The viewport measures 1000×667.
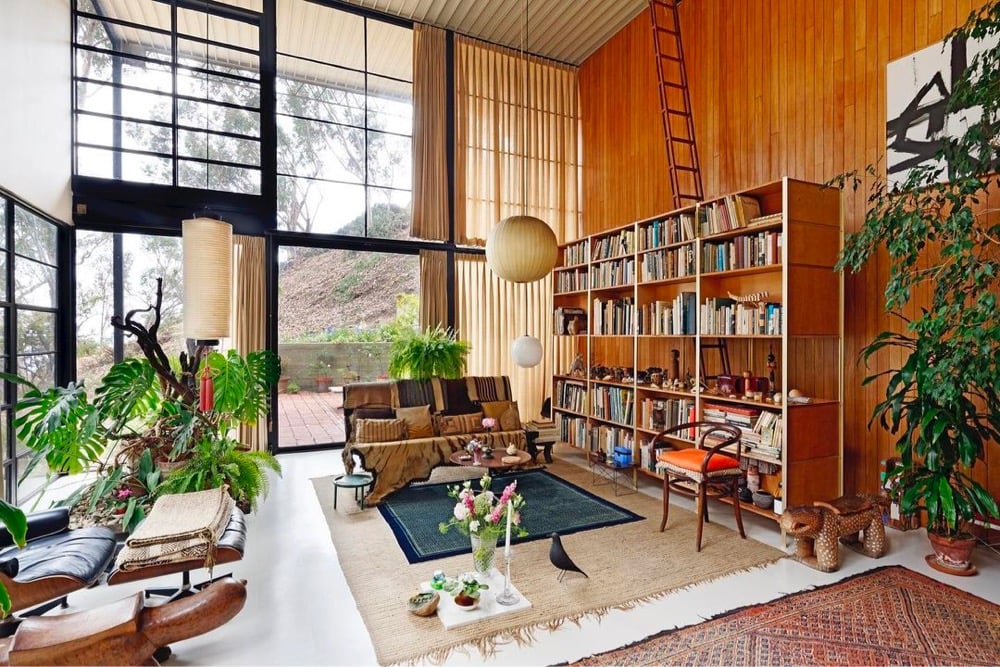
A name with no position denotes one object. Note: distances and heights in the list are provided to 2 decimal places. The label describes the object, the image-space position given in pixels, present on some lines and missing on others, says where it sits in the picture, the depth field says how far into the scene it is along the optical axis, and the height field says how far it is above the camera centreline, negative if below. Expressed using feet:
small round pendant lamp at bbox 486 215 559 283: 12.41 +2.13
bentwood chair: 10.62 -2.92
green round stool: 12.59 -3.67
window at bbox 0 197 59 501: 11.24 +0.74
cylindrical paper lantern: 10.98 +1.36
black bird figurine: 8.66 -3.83
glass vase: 8.52 -3.70
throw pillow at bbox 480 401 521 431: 16.58 -2.59
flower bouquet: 8.42 -3.09
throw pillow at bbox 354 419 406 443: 14.29 -2.69
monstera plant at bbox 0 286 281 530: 10.11 -1.97
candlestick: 8.23 -2.92
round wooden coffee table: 13.37 -3.37
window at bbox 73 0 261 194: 16.01 +8.09
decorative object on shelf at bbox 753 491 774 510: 11.21 -3.69
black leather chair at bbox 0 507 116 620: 6.50 -3.12
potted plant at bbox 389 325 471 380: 17.84 -0.76
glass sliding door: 18.72 +0.38
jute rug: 7.49 -4.40
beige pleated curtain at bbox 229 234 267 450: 17.60 +1.22
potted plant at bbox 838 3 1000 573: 8.24 +0.06
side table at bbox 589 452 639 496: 14.66 -4.40
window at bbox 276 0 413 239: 18.74 +8.21
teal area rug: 10.81 -4.40
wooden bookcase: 11.01 +0.16
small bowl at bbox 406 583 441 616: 7.89 -4.21
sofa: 13.93 -2.67
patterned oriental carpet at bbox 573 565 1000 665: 6.91 -4.39
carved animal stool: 9.37 -3.64
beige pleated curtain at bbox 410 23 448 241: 19.99 +7.97
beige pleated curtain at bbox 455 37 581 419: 20.98 +6.79
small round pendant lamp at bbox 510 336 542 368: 17.38 -0.55
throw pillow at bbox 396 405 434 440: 15.08 -2.57
